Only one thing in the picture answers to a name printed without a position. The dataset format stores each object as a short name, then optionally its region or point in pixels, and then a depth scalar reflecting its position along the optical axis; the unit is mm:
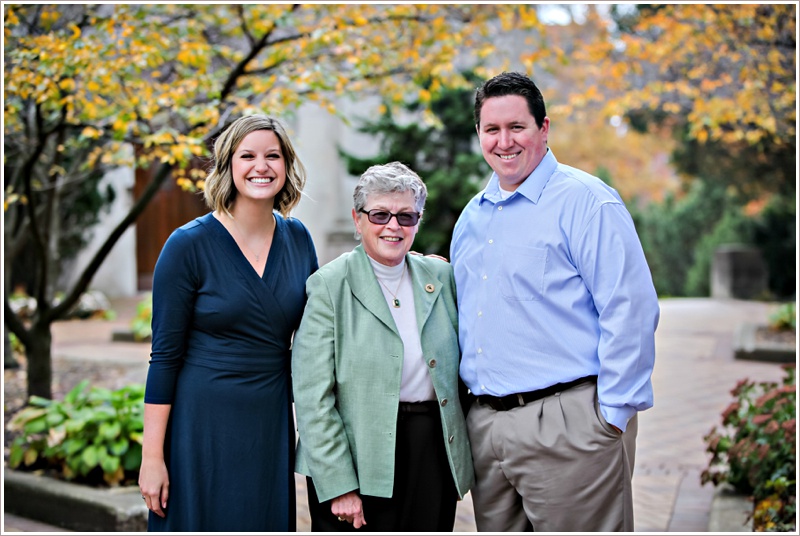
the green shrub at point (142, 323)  11453
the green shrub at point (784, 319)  12289
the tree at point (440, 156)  12094
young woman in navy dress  2887
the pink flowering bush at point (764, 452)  4355
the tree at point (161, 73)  5043
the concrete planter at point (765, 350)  10203
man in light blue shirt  2705
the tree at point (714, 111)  7730
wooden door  19516
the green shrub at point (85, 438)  4852
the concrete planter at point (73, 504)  4469
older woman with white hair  2764
